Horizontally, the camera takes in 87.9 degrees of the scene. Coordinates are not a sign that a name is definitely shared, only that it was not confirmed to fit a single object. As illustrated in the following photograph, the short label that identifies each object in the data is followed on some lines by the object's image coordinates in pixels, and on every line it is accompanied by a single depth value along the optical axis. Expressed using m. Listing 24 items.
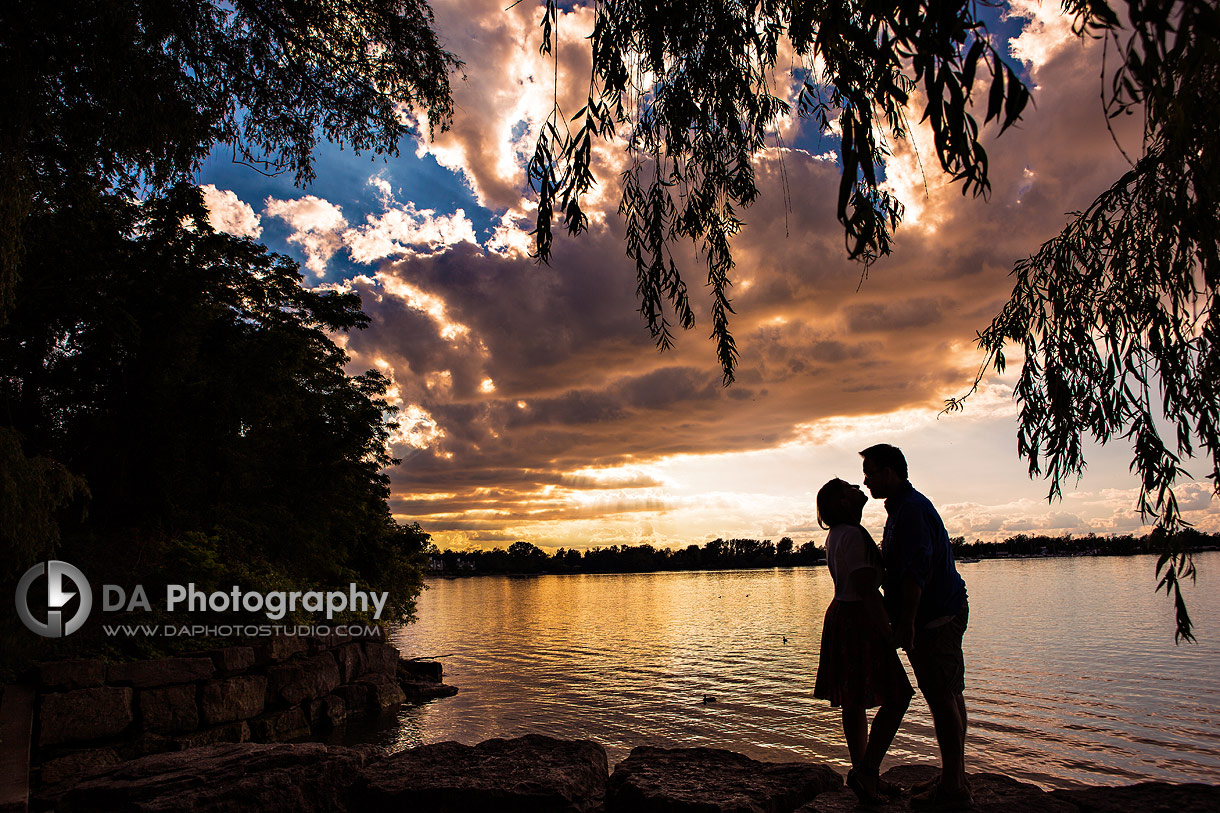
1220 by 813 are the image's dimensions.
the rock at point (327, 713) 12.27
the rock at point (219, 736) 8.54
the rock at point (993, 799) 3.21
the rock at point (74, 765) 6.84
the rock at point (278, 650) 11.09
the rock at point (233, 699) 9.33
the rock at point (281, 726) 10.39
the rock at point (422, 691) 16.12
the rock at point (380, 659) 15.95
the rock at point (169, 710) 8.37
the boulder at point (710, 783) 3.36
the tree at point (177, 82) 4.19
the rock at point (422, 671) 18.62
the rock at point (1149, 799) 3.07
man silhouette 3.35
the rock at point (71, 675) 7.60
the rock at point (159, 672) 8.28
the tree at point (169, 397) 12.41
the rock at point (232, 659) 9.83
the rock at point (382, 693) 14.48
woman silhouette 3.61
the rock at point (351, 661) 14.33
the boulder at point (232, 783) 3.70
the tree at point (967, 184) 1.85
